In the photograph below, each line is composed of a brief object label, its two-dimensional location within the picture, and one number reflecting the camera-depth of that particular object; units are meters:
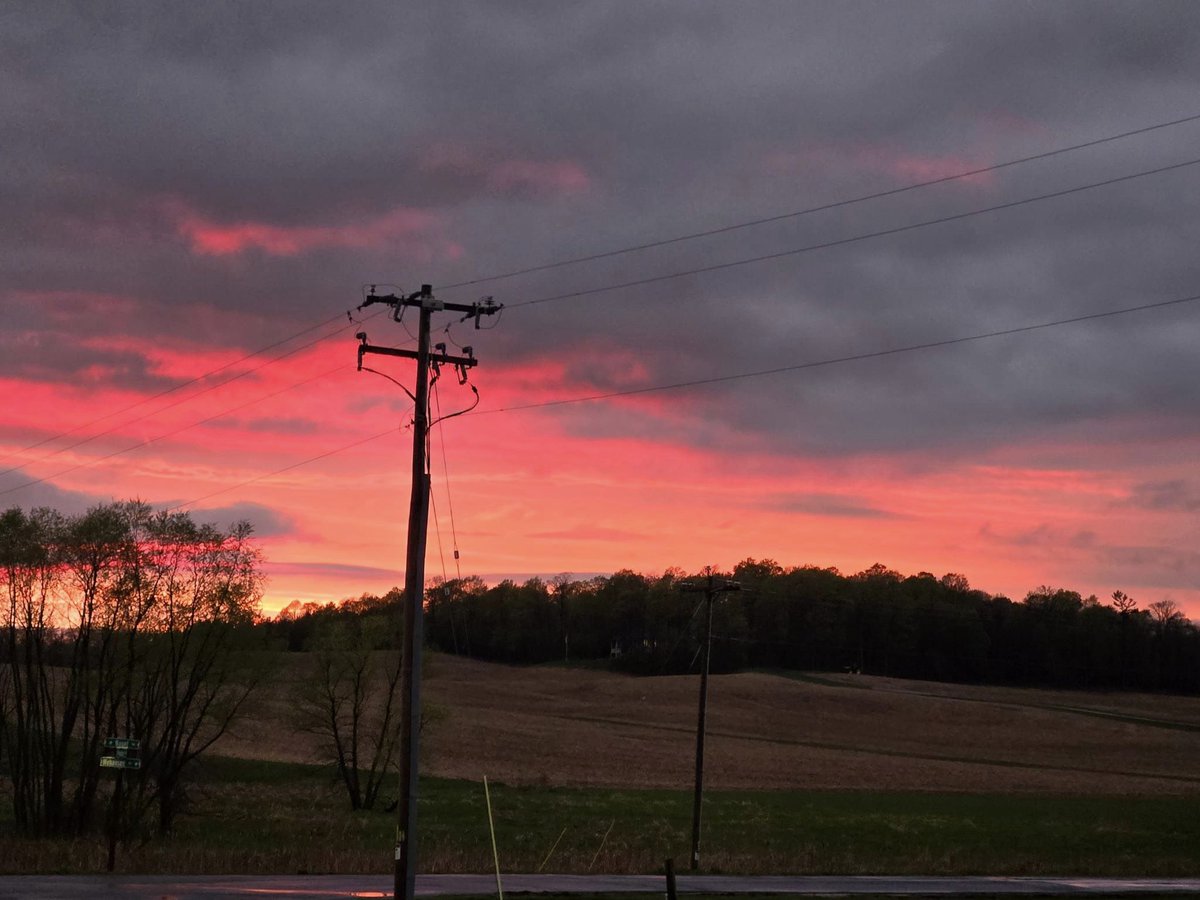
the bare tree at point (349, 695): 73.00
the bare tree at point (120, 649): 53.44
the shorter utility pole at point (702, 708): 47.22
